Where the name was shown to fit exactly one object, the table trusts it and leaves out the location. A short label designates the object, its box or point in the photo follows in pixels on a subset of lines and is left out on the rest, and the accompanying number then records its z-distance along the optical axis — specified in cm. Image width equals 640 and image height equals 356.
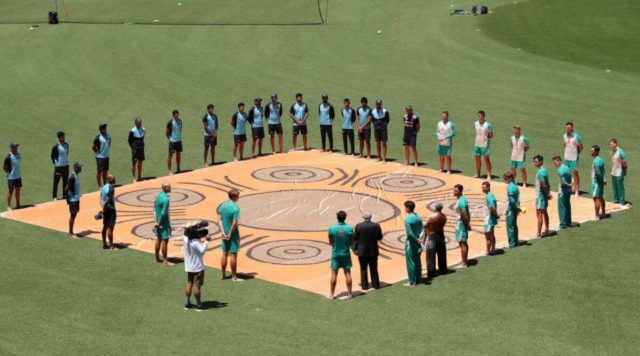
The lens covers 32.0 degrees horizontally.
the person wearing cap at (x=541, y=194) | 2780
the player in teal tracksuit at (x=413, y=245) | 2428
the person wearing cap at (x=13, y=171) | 3066
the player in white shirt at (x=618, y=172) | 3012
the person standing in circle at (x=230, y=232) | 2464
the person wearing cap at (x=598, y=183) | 2948
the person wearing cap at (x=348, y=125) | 3722
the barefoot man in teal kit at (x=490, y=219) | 2623
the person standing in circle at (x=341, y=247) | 2342
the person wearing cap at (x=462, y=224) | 2556
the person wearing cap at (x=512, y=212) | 2698
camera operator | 2252
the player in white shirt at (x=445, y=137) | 3472
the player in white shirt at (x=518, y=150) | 3262
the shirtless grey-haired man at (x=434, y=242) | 2506
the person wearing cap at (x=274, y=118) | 3797
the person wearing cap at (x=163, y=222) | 2567
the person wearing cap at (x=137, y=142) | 3416
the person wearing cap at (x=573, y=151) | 3184
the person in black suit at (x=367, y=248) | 2394
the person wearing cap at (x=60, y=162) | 3189
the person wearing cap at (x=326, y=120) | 3788
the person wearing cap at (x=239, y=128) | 3728
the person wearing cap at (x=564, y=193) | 2845
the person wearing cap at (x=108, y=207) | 2683
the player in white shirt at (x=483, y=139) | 3406
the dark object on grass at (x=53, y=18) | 5828
